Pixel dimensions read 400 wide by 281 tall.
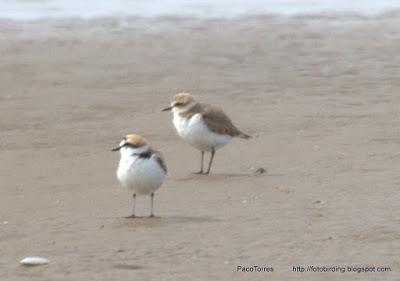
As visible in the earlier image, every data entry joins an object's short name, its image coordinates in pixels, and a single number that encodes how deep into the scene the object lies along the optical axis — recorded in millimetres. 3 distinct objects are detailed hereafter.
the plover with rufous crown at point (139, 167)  10227
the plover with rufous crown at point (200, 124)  12648
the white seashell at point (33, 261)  8875
